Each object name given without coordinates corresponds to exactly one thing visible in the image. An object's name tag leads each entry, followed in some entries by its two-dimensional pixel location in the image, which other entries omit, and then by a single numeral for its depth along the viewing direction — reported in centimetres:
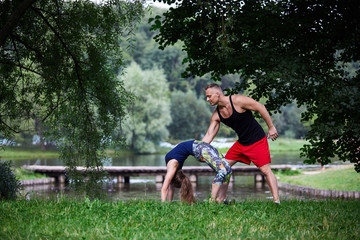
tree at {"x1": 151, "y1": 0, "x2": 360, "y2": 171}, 816
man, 659
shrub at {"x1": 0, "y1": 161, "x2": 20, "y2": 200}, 1081
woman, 657
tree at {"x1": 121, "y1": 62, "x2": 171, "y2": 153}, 5041
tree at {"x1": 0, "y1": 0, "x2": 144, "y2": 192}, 1098
